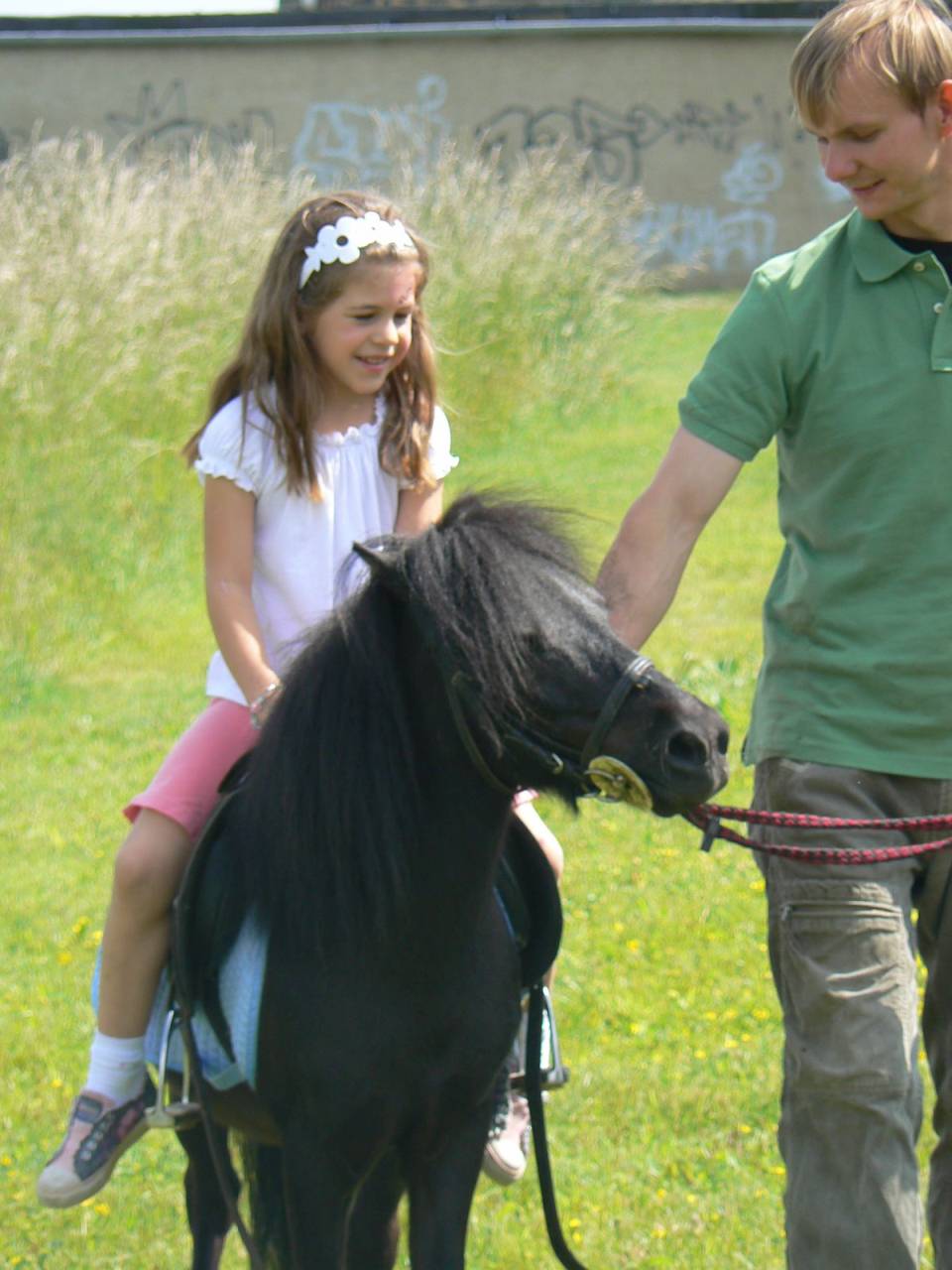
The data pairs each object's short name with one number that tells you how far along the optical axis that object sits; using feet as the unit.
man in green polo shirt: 19.08
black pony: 16.94
